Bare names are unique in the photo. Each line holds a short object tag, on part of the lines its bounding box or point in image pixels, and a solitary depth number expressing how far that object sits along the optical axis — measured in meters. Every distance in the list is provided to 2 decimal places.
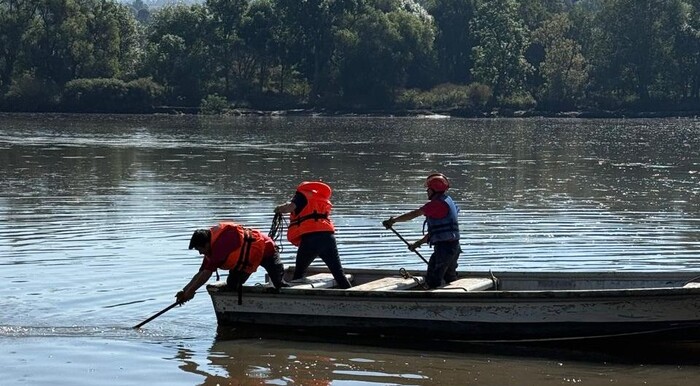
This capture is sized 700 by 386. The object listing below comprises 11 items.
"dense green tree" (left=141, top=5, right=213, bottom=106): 106.44
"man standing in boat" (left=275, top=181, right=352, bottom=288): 15.11
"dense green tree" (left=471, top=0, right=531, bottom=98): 106.94
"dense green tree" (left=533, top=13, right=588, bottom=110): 108.38
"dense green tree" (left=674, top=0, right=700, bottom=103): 108.19
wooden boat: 13.52
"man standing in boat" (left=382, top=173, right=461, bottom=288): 14.96
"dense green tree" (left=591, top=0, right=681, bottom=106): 109.19
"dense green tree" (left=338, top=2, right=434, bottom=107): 107.12
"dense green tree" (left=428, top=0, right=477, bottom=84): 116.06
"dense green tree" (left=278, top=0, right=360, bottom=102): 108.19
